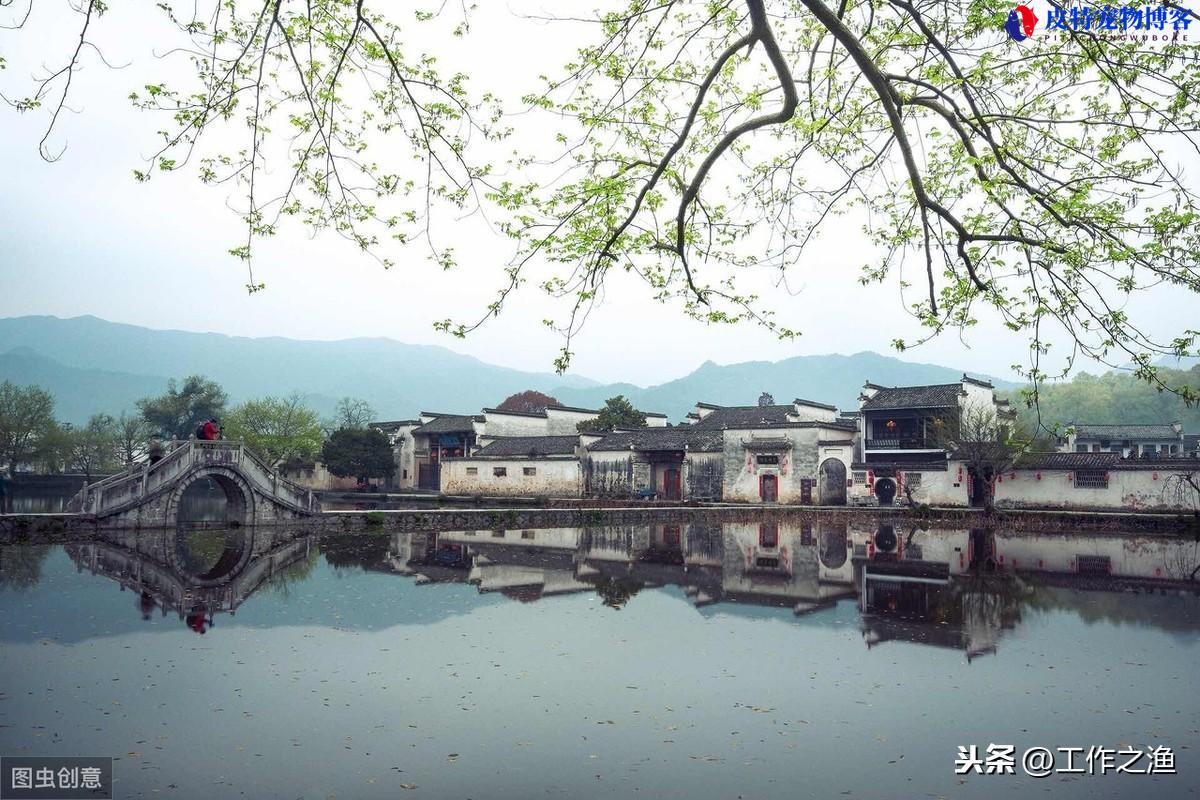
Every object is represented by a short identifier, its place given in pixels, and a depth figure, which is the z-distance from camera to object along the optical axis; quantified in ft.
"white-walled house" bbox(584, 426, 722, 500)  134.10
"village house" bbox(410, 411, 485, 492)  164.70
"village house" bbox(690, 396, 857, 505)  123.85
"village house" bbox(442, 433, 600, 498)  144.56
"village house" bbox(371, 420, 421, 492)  174.91
